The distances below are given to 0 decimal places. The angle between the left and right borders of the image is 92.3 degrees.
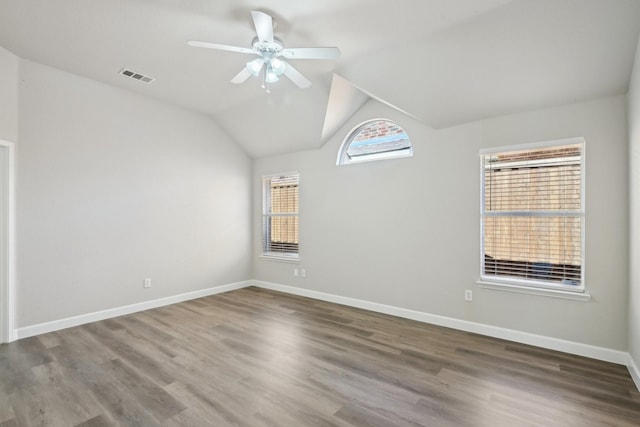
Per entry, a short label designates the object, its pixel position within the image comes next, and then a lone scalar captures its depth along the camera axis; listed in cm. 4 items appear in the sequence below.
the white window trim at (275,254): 530
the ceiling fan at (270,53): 233
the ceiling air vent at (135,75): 362
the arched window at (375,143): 411
